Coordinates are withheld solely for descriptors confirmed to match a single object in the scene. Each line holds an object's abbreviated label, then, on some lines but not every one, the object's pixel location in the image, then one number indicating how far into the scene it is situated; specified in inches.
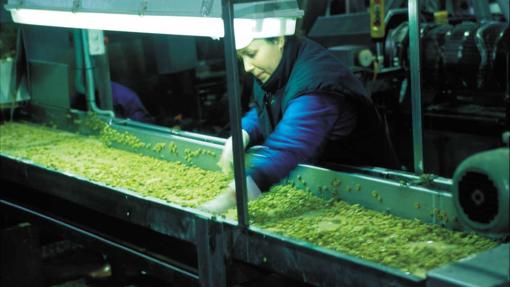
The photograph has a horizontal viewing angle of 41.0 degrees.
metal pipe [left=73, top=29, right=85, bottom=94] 177.8
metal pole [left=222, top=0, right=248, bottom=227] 84.1
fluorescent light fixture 96.6
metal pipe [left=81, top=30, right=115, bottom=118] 173.3
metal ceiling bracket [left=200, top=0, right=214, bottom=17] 94.4
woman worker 102.3
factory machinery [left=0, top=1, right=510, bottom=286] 68.2
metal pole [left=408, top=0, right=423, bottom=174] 96.5
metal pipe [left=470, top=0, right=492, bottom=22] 221.9
